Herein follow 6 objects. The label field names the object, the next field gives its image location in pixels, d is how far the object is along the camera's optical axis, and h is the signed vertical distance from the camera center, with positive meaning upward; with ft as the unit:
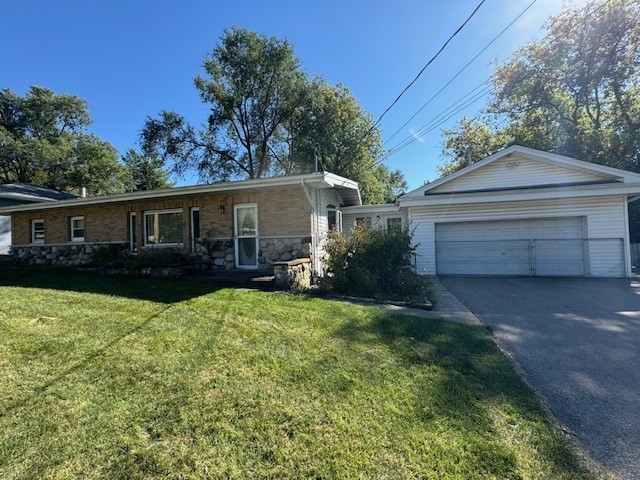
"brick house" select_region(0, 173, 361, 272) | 29.55 +3.01
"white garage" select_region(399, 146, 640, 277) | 33.01 +2.43
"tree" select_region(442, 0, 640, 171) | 54.24 +29.51
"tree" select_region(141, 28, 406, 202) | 70.95 +30.11
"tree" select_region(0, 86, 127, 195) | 83.25 +28.97
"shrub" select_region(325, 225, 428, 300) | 23.24 -1.83
